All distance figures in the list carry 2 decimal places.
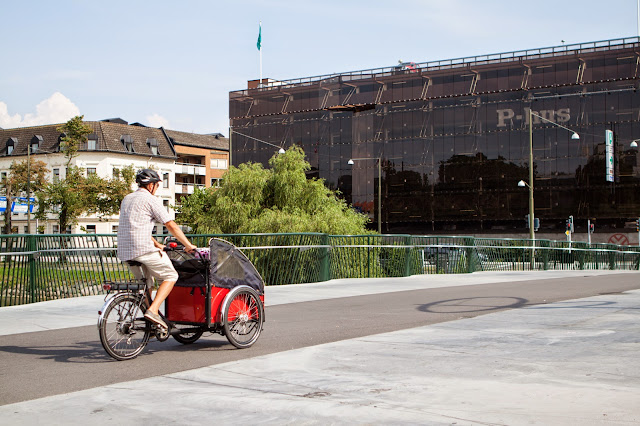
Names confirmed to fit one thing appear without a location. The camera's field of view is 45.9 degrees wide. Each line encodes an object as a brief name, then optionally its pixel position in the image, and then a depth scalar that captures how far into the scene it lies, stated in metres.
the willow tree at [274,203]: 31.86
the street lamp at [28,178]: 54.94
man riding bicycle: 7.22
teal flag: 75.88
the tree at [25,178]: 64.25
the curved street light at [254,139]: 75.31
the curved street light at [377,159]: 67.84
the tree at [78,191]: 58.88
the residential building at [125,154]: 85.38
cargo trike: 7.17
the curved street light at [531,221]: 43.16
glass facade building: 59.78
